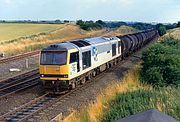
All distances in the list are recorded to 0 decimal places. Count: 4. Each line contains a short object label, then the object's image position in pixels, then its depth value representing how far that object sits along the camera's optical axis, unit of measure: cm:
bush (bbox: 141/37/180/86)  2236
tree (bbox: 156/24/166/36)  10459
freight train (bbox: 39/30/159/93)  1953
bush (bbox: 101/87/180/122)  1073
